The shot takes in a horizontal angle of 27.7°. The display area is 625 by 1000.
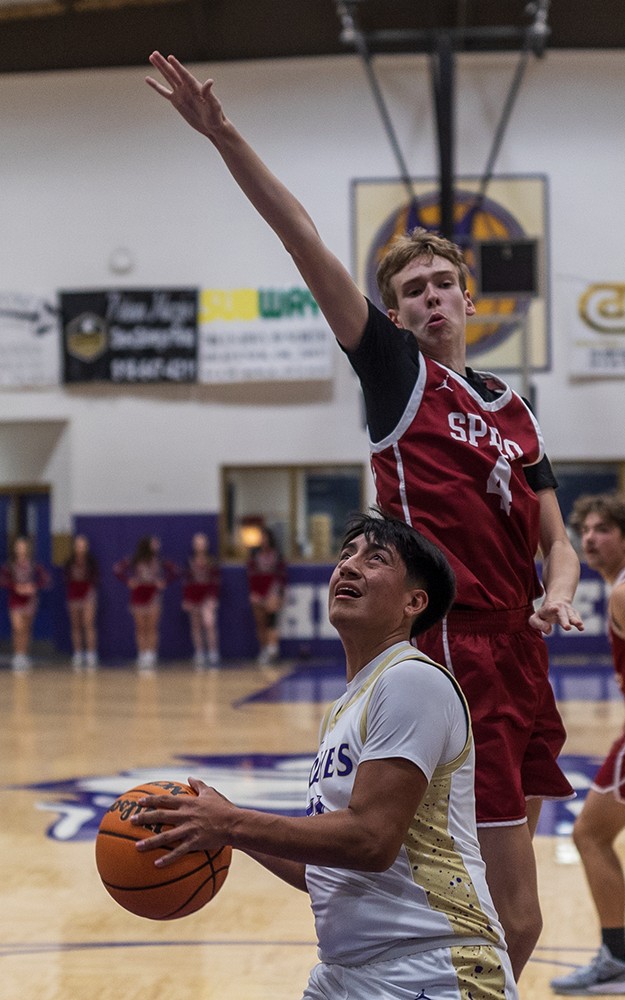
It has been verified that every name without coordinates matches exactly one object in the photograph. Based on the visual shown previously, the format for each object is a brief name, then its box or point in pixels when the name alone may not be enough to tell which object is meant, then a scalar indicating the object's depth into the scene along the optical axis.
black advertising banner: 18.34
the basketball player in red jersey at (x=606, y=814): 4.18
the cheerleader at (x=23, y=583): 17.84
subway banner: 18.22
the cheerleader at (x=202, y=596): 17.77
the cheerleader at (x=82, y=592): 17.94
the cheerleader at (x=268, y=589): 17.70
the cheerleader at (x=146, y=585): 17.67
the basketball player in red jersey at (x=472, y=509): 2.68
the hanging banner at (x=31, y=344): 18.45
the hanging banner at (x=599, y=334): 17.86
